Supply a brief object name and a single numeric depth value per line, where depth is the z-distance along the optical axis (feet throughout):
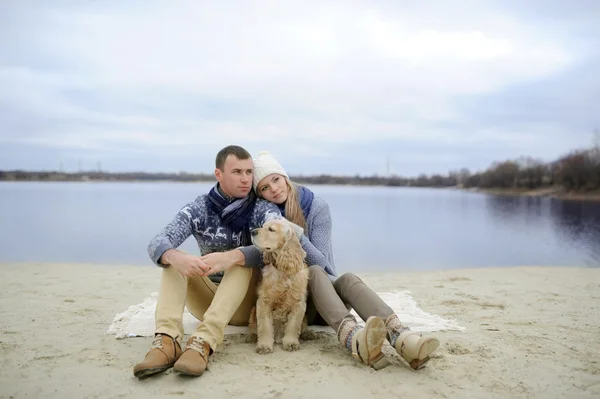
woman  10.53
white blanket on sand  13.87
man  10.79
